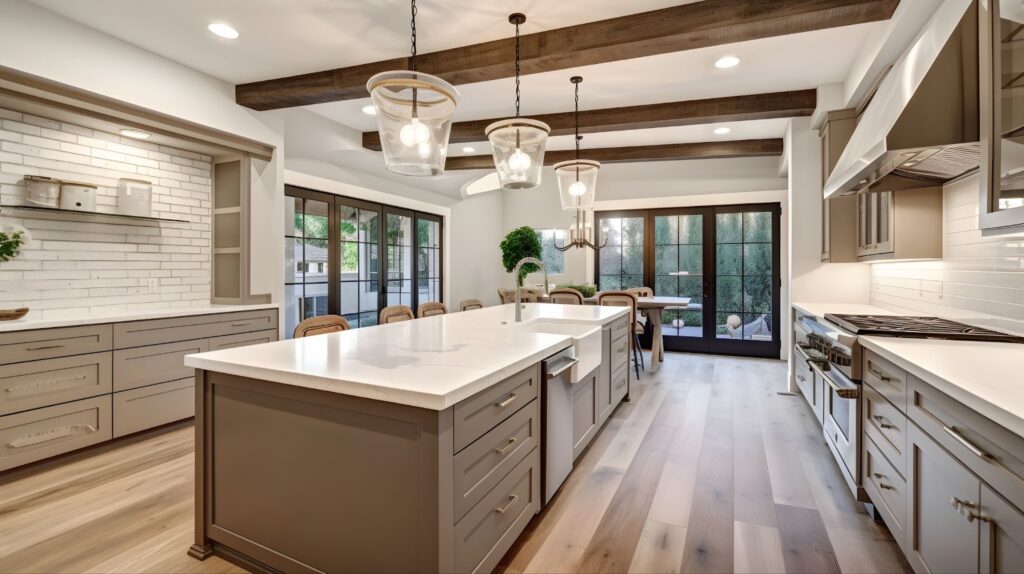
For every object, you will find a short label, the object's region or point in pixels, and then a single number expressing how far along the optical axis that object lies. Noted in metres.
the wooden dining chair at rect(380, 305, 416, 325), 3.47
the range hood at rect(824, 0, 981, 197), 1.82
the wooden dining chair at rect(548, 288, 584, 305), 5.43
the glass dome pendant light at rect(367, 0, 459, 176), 1.79
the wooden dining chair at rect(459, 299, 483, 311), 5.25
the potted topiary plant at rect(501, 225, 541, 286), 6.71
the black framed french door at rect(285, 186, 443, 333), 4.87
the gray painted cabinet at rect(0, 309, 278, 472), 2.69
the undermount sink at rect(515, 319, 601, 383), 2.55
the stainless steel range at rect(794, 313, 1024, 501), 2.18
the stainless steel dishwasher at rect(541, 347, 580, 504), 2.17
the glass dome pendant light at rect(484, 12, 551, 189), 2.45
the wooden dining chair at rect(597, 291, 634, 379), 5.19
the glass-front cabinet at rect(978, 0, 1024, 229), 1.50
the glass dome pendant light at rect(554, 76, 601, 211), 3.60
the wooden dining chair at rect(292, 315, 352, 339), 2.62
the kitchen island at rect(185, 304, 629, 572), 1.43
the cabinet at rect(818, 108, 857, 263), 3.81
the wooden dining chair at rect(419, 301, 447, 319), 4.05
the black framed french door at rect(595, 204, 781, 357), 6.31
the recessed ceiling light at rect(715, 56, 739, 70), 3.40
